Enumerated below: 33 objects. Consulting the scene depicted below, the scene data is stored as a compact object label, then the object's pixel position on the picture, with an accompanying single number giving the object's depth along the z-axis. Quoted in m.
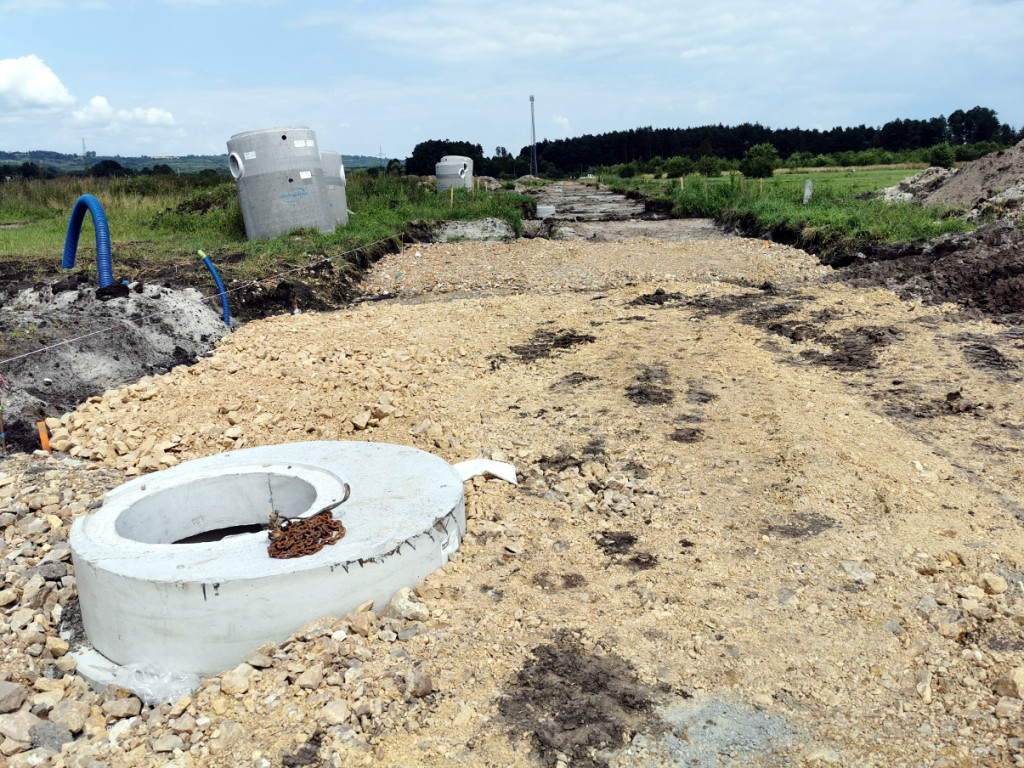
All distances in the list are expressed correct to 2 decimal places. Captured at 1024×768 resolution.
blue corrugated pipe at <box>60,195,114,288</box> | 7.45
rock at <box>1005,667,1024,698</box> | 2.81
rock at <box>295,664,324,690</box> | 3.07
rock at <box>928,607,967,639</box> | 3.22
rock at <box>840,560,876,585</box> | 3.64
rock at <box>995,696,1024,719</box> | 2.74
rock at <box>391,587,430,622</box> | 3.47
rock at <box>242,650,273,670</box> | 3.24
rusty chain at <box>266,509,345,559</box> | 3.58
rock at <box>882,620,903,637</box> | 3.26
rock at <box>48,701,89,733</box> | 3.18
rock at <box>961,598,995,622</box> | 3.29
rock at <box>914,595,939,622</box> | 3.35
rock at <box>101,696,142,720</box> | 3.29
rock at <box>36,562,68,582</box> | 4.07
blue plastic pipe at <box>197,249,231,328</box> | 8.51
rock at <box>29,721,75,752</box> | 3.05
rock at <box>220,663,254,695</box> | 3.09
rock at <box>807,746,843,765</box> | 2.63
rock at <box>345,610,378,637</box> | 3.35
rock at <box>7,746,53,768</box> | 2.91
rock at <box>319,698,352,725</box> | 2.89
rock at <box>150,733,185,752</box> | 2.87
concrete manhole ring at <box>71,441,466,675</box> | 3.34
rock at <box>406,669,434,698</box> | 3.00
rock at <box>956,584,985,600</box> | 3.42
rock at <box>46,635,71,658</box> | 3.68
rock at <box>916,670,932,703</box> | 2.88
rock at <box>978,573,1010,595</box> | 3.46
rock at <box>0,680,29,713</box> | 3.21
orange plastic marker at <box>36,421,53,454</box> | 5.55
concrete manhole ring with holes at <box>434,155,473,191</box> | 27.03
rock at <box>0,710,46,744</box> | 3.04
